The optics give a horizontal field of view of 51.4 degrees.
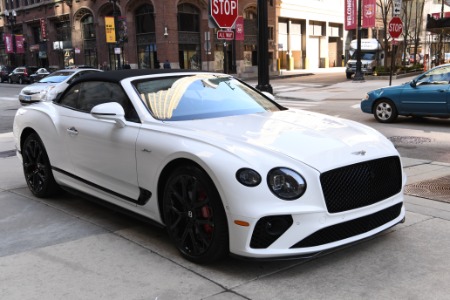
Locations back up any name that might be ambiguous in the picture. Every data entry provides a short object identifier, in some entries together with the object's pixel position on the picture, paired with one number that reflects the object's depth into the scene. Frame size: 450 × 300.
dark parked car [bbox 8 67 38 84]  42.16
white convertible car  3.35
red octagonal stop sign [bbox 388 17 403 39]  19.31
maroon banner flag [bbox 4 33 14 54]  58.00
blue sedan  10.94
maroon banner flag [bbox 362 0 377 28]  42.06
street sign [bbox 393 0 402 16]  33.72
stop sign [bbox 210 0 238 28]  10.51
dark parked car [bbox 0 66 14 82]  46.77
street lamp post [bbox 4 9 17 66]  54.05
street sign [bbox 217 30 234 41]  10.84
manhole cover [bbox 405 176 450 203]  5.56
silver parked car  17.41
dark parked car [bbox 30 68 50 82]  38.58
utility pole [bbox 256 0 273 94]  12.46
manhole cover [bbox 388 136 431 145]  9.45
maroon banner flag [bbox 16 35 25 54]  58.41
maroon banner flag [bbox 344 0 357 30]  47.31
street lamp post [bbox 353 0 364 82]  29.44
